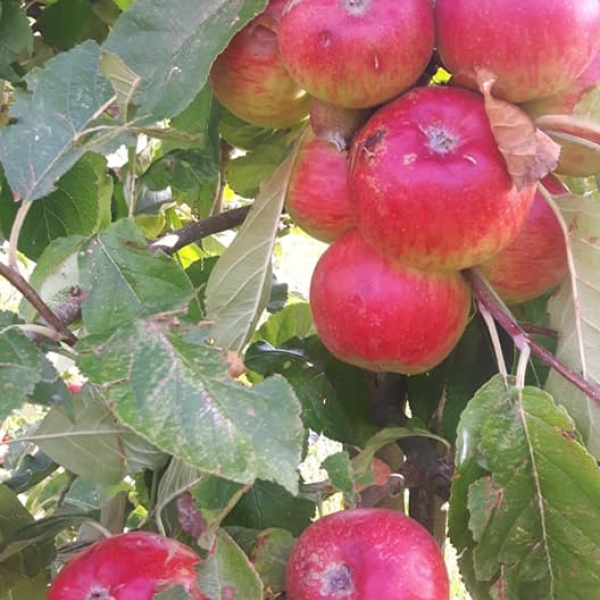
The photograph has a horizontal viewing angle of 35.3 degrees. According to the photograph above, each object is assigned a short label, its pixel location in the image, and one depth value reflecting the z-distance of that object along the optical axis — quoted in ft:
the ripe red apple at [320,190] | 2.37
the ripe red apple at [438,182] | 2.01
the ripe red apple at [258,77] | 2.32
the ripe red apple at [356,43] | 2.04
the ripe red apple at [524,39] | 1.98
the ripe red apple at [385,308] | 2.25
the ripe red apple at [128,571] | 2.09
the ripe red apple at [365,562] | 2.17
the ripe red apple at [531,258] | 2.31
